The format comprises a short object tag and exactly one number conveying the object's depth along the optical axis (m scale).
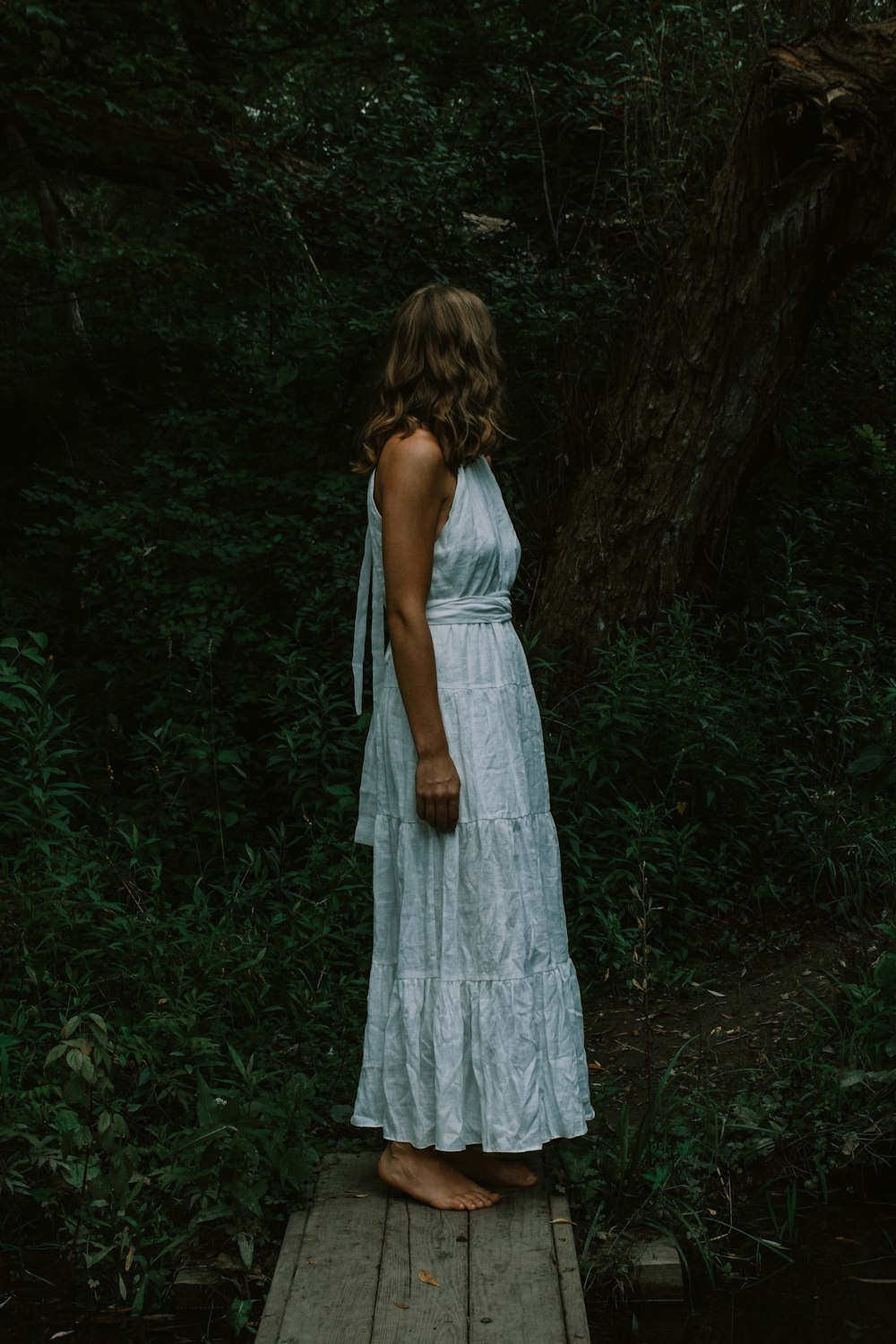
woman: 2.95
